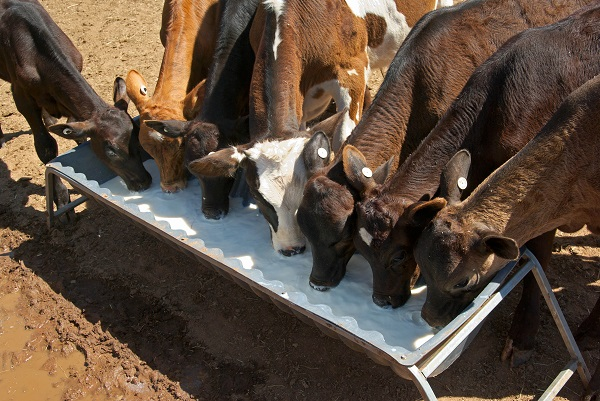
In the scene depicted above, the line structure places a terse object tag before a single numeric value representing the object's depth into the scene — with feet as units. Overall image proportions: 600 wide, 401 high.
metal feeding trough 11.69
